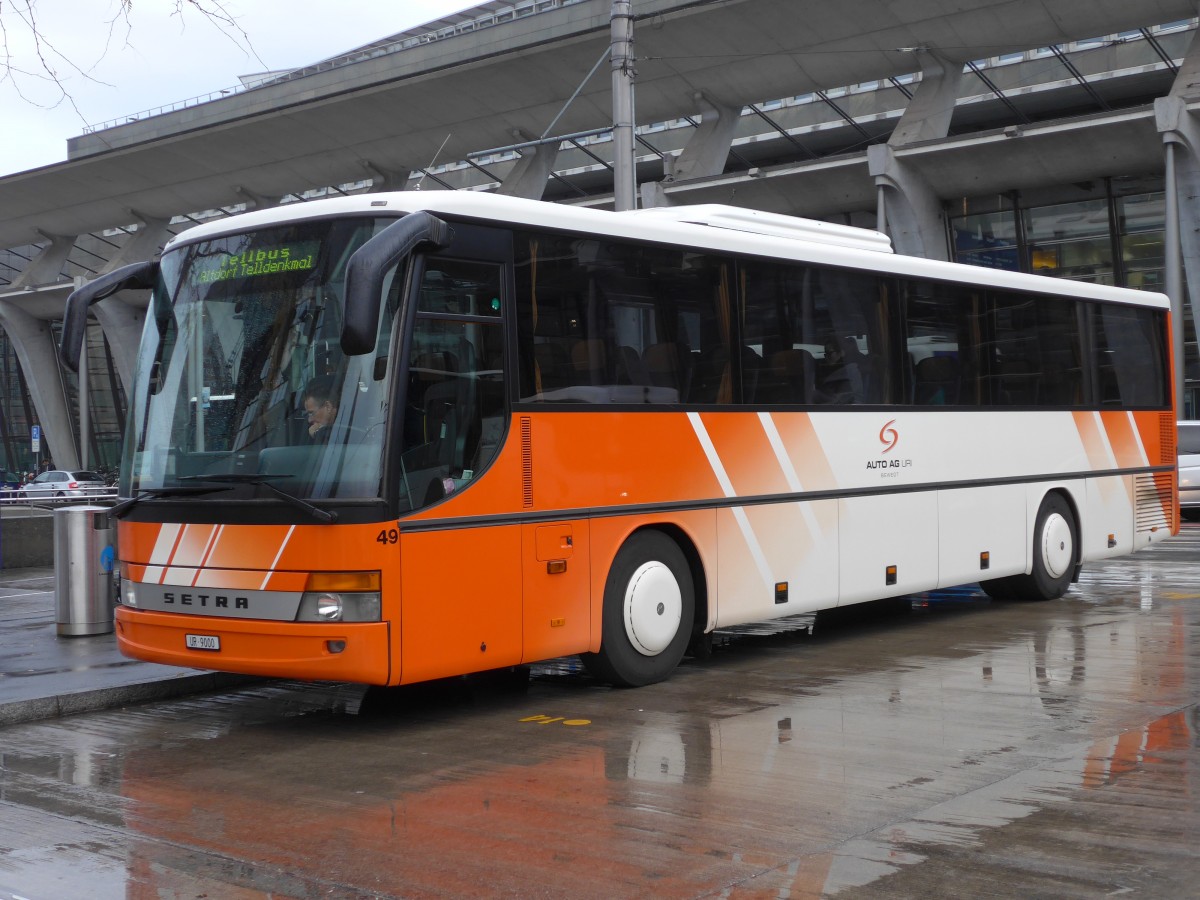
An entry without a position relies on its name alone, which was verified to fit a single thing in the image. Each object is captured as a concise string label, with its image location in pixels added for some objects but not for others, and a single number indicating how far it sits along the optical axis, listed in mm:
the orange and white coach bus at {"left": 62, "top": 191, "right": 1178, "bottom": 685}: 8258
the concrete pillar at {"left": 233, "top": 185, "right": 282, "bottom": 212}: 46500
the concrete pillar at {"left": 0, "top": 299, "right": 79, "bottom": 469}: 56844
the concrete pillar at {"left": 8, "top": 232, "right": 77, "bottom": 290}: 54406
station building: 30734
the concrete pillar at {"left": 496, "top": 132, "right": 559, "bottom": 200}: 38281
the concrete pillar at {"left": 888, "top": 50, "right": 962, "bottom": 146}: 32344
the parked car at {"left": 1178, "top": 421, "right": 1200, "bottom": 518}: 26047
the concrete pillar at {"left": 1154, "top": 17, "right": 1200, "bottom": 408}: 28406
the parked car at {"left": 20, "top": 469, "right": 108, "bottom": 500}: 31812
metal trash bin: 12734
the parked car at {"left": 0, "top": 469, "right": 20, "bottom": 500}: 57259
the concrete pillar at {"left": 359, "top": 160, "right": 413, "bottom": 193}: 43156
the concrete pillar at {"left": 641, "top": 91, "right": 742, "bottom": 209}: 35625
